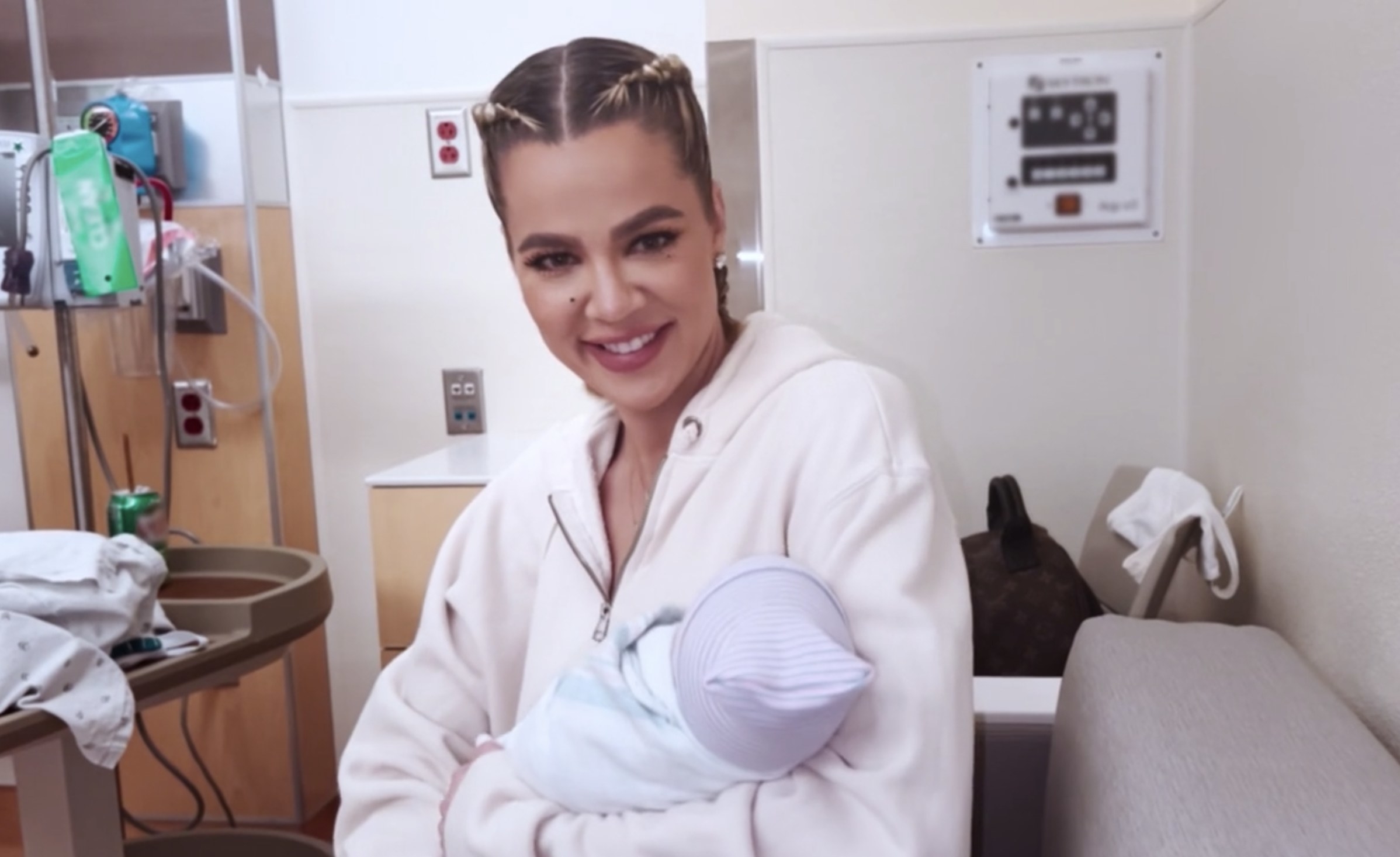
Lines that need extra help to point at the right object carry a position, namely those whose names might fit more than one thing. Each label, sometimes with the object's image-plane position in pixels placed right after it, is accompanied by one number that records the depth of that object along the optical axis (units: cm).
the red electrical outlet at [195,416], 246
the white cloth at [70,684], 133
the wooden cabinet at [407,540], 193
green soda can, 189
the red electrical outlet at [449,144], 240
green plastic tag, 183
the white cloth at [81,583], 141
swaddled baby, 70
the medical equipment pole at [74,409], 197
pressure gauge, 223
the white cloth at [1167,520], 142
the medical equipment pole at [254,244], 233
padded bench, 72
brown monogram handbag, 155
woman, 76
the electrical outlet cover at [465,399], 248
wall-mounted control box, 179
